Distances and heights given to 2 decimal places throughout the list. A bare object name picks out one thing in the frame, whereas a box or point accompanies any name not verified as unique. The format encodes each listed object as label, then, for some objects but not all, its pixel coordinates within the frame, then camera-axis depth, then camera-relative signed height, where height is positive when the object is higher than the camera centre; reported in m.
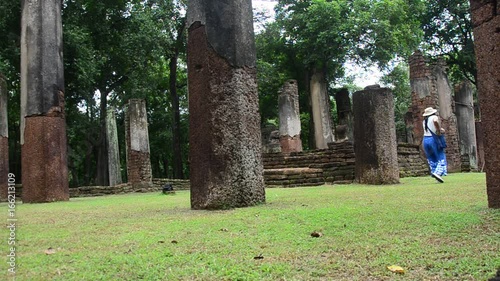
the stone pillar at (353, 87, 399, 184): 9.04 +0.50
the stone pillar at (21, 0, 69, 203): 8.95 +1.53
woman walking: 9.56 +0.32
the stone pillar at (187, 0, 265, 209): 5.23 +0.72
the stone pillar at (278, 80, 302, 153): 19.98 +2.22
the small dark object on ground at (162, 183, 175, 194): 10.34 -0.33
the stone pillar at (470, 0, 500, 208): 3.76 +0.63
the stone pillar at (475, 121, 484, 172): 16.47 +0.25
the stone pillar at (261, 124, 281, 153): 20.81 +1.26
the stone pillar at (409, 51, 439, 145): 15.62 +2.39
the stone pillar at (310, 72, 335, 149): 22.45 +2.68
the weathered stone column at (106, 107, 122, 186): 20.55 +1.37
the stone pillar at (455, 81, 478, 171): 18.97 +1.49
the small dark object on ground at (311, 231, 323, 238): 3.22 -0.49
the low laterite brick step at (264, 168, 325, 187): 11.05 -0.26
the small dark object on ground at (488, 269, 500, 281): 1.91 -0.52
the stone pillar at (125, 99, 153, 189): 17.47 +1.22
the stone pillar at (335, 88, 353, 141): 24.02 +3.04
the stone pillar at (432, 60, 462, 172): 15.73 +1.59
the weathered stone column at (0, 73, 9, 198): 13.28 +1.27
